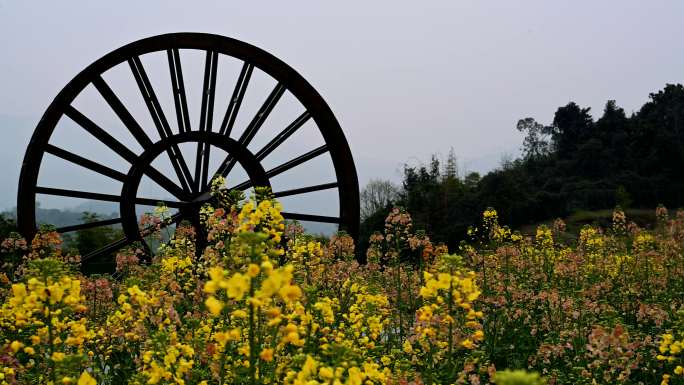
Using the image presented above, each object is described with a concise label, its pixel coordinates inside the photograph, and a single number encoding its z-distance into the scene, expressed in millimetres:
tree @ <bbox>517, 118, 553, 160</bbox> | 65000
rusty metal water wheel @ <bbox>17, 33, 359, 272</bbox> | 8195
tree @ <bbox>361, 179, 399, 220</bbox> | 44622
